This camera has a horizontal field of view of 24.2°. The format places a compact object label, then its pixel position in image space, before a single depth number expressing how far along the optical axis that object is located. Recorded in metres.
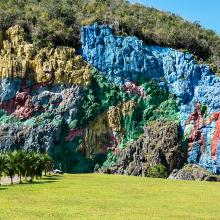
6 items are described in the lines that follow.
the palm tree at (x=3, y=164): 68.62
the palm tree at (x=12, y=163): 72.88
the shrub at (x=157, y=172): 97.38
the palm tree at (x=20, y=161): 74.62
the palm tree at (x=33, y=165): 77.06
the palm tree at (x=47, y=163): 84.94
